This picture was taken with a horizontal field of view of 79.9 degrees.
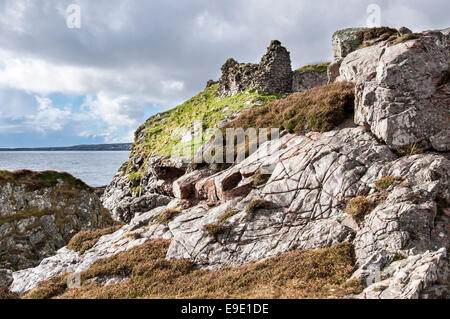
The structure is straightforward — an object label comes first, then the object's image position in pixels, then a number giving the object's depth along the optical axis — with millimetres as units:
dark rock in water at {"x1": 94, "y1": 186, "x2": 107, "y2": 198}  54622
